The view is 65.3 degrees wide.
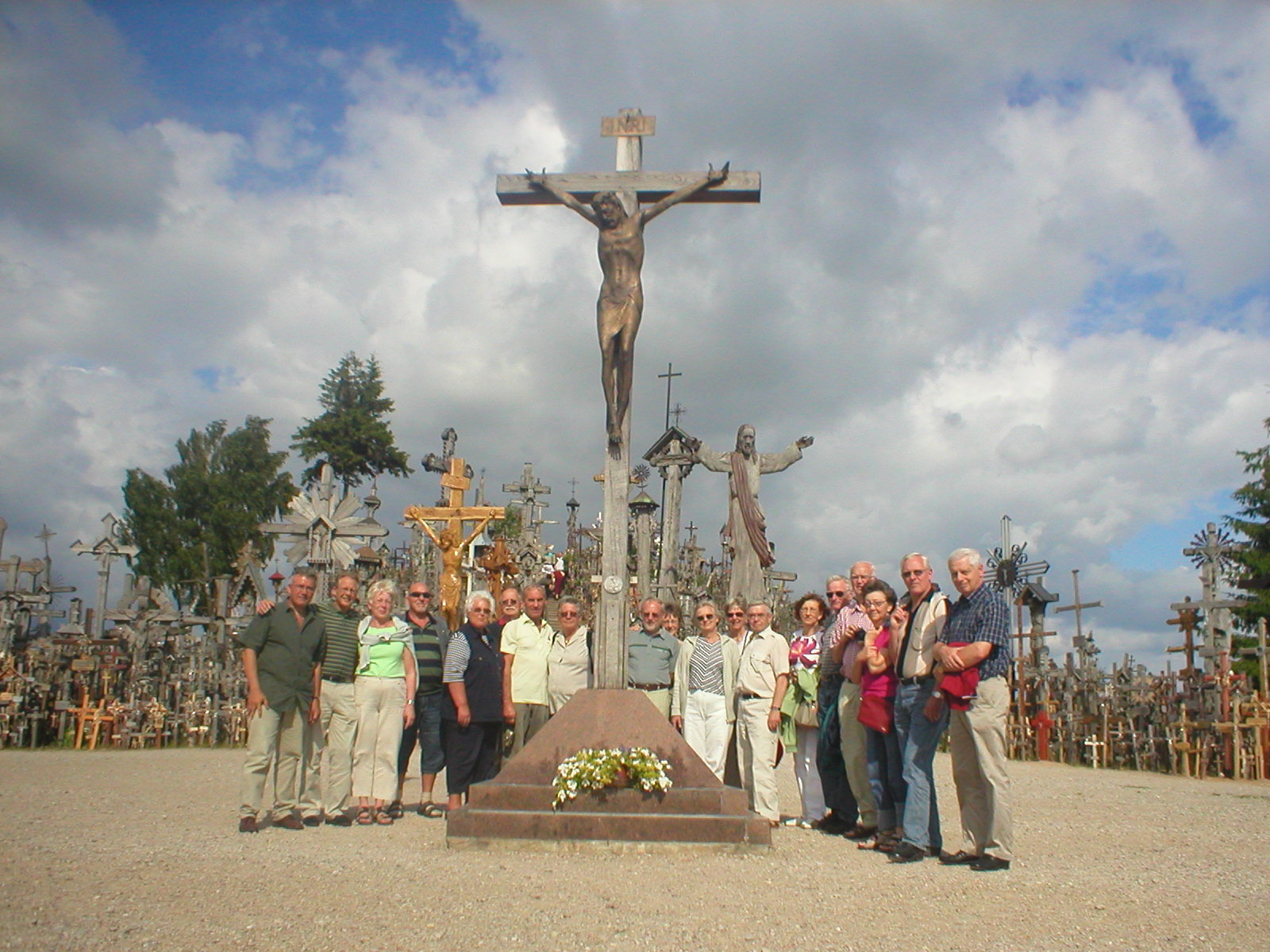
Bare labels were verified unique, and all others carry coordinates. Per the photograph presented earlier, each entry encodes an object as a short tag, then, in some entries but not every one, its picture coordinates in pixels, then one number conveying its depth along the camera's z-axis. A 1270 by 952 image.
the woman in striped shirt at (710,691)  7.27
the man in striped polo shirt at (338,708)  6.81
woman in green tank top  6.86
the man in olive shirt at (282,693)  6.49
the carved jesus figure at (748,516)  10.20
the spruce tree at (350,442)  36.56
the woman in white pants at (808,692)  7.30
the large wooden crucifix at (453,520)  14.13
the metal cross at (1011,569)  16.98
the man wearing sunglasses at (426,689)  7.32
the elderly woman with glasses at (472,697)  7.20
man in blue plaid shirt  5.33
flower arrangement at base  5.84
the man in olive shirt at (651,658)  7.45
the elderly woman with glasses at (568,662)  7.48
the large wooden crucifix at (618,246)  6.46
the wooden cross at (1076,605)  16.25
